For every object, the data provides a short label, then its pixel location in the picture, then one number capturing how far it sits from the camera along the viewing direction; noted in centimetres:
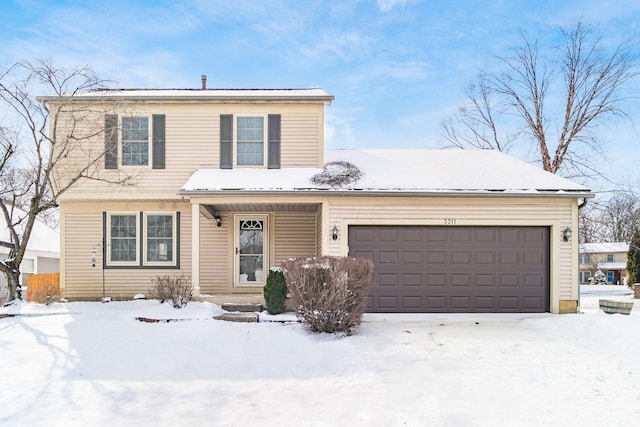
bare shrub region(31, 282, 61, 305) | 1084
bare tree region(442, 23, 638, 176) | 2111
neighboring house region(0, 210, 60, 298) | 1920
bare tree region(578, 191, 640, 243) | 2104
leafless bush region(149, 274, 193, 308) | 976
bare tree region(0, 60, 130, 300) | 1099
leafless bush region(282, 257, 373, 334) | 803
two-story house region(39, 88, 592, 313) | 1037
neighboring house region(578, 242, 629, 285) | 3878
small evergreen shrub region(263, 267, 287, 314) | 941
